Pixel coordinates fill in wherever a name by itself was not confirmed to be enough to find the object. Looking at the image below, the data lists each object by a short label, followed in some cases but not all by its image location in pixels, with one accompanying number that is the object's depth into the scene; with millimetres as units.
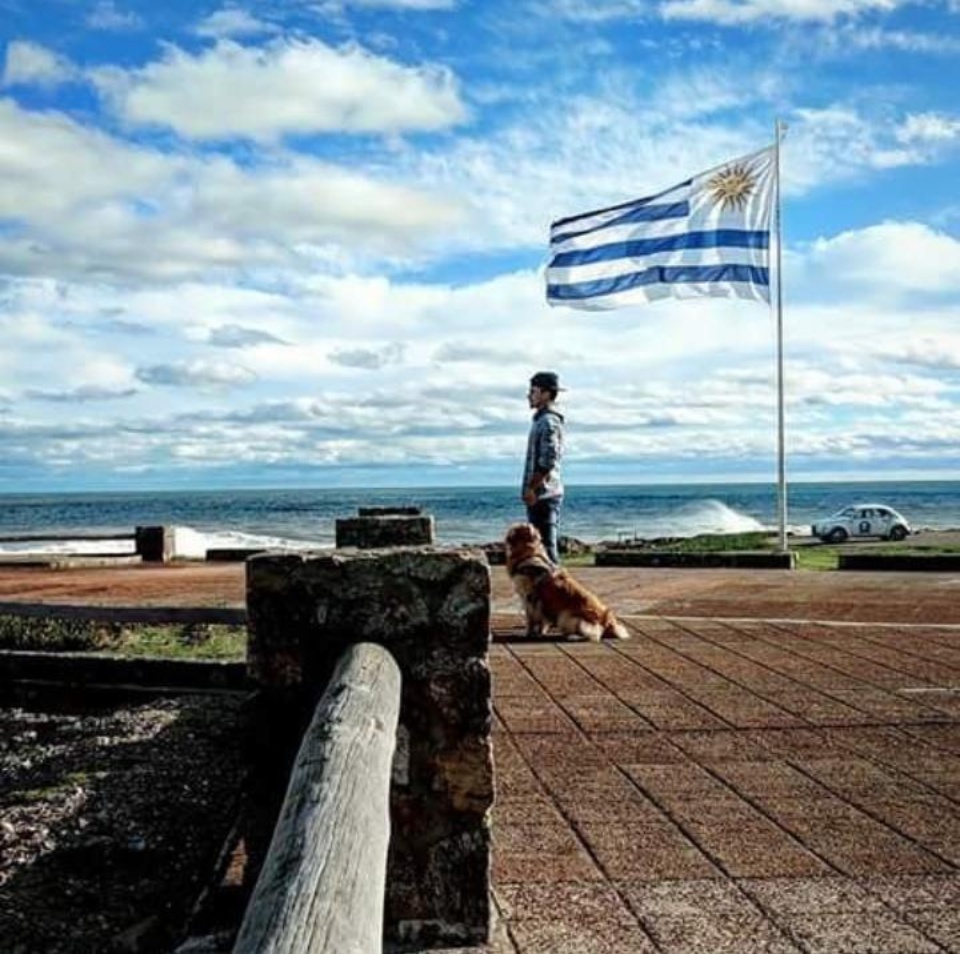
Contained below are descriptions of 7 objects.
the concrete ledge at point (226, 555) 17484
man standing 9164
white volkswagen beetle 43594
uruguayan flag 16484
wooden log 1708
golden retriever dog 8453
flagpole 16422
